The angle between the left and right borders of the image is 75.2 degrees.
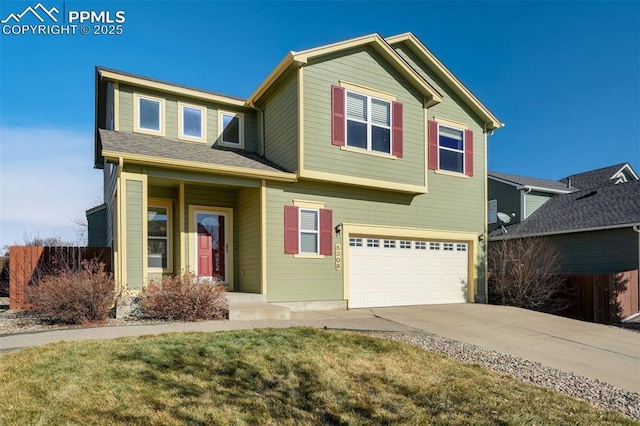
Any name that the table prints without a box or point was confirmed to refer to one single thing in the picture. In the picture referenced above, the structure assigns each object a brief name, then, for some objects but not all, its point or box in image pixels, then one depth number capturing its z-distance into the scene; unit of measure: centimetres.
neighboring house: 1512
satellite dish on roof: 2048
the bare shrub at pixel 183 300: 856
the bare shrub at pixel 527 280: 1412
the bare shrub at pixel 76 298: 808
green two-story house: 1088
